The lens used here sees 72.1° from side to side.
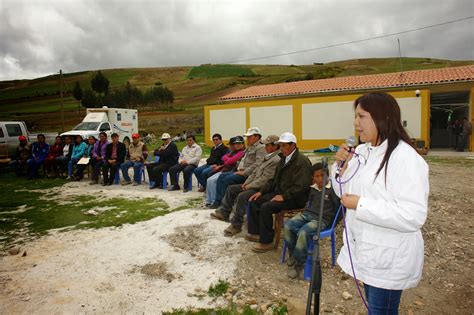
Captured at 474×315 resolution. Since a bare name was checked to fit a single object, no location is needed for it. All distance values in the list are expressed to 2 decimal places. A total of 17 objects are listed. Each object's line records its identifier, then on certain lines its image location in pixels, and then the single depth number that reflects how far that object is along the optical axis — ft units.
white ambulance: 56.29
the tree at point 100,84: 207.72
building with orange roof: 51.34
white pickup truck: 41.91
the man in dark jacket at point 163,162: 27.63
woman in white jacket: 4.90
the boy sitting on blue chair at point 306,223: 11.88
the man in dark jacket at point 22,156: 36.96
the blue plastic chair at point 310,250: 11.80
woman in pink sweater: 22.12
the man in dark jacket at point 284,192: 13.98
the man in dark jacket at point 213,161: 24.99
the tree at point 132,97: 181.78
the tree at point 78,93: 188.34
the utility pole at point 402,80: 54.60
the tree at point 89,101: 175.22
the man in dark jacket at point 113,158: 30.50
